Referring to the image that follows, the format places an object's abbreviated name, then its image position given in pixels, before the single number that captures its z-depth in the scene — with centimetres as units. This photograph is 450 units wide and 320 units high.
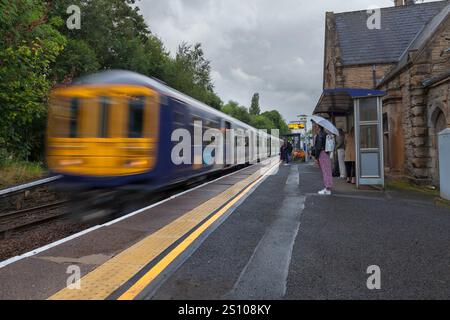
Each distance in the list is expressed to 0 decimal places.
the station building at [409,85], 1127
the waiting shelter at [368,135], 1036
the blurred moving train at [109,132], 704
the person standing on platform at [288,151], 2665
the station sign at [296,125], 3234
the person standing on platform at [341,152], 1273
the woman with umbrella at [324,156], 920
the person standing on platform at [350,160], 1176
